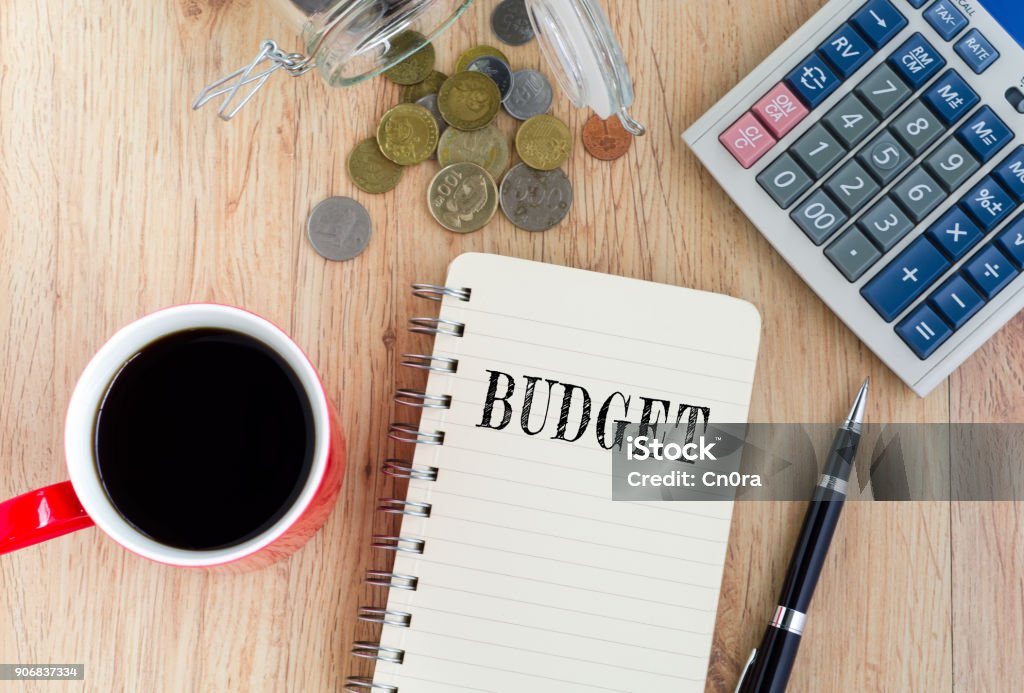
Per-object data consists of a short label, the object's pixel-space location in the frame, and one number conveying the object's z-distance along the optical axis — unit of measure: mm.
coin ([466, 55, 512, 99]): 522
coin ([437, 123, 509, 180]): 518
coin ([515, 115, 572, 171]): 519
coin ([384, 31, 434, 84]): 519
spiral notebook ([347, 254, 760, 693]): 478
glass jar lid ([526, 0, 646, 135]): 451
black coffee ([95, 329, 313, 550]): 416
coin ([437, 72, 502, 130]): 517
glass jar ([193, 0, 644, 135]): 439
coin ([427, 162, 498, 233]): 514
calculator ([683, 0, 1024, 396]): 490
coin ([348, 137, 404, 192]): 516
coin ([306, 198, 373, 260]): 512
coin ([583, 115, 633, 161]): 522
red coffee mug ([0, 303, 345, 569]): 378
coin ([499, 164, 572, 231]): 518
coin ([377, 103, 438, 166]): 515
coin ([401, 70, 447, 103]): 522
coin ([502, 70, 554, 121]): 522
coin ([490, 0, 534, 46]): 525
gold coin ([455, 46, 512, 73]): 521
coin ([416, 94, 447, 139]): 521
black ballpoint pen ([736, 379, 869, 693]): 484
